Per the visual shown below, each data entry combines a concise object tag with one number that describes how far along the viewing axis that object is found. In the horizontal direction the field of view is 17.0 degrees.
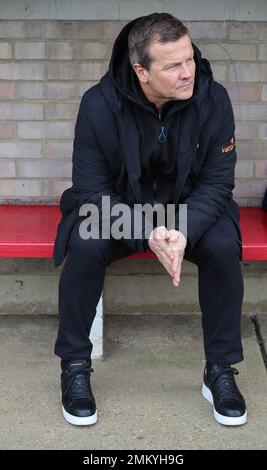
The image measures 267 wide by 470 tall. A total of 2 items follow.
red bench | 3.83
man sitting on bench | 3.37
